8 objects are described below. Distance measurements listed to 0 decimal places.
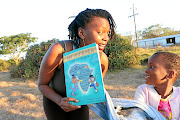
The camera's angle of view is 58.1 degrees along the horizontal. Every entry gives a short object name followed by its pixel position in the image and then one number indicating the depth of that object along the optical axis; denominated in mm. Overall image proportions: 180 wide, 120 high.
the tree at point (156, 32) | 41594
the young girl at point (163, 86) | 1372
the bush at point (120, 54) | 7859
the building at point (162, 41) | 29562
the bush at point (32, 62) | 7488
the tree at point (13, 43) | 19031
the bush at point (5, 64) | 12588
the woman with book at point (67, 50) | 1213
